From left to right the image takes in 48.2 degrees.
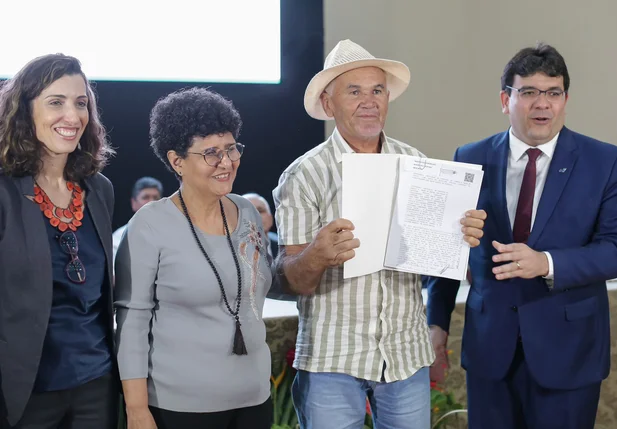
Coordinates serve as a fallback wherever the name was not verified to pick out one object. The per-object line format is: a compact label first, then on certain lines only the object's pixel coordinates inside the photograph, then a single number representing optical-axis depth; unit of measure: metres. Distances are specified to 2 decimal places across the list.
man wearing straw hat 2.01
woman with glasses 1.84
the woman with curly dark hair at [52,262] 1.72
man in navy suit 2.14
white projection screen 4.88
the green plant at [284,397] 2.84
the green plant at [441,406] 3.07
